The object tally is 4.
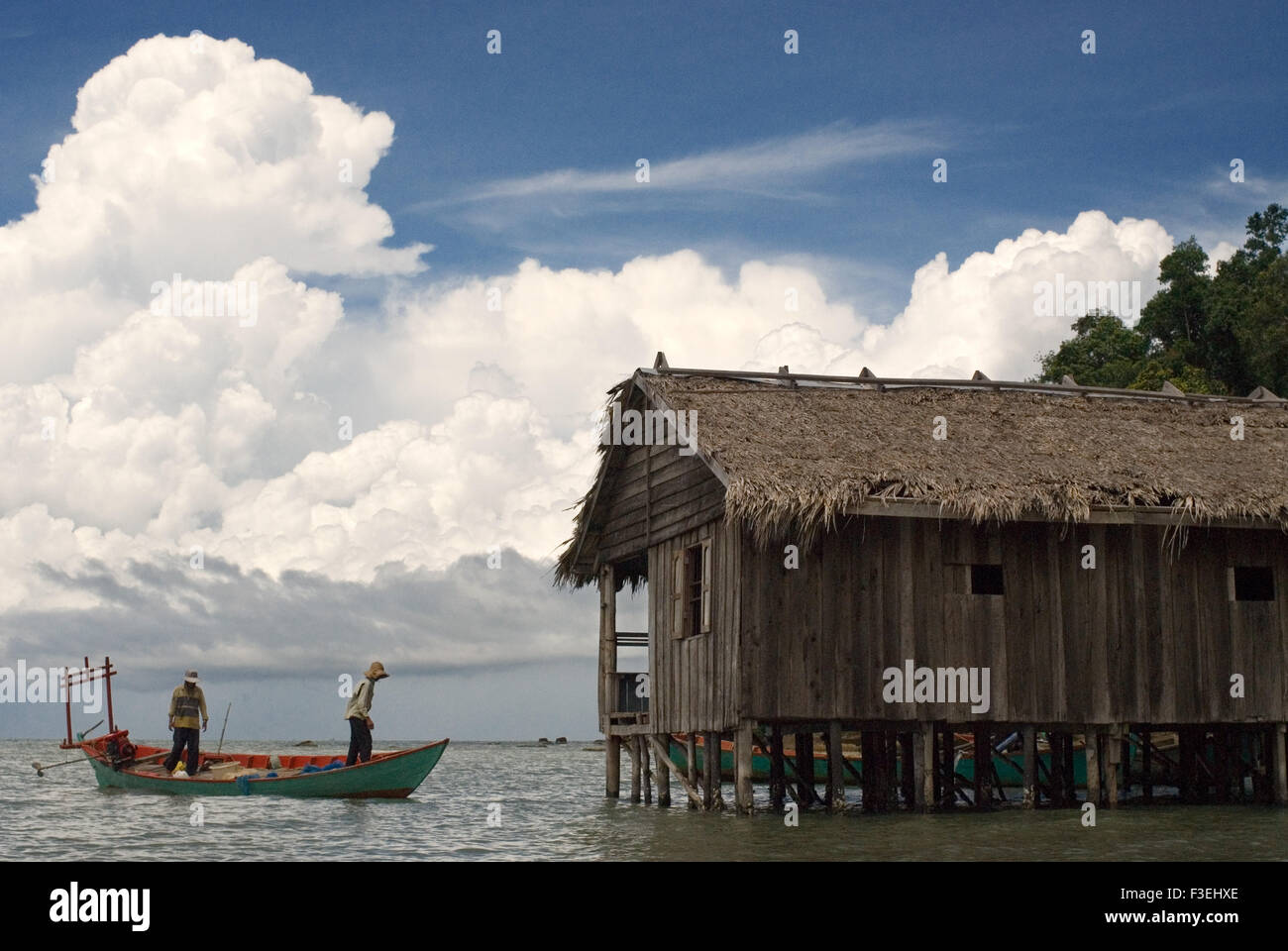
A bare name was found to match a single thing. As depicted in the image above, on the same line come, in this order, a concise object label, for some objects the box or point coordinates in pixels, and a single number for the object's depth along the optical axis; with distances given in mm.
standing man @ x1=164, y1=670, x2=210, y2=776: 25391
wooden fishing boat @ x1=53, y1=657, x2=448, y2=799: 24062
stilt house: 19156
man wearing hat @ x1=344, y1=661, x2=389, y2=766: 23406
